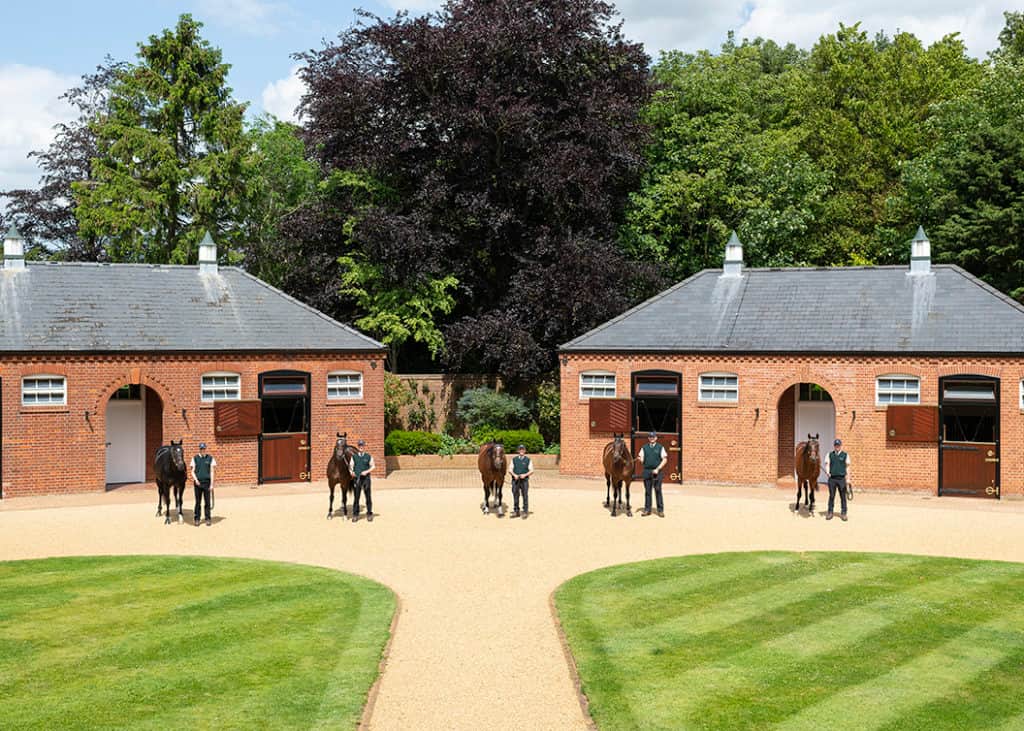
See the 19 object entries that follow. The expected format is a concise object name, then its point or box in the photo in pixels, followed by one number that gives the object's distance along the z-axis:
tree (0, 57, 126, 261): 47.94
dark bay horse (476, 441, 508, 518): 22.95
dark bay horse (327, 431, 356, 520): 22.50
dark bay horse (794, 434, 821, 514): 23.64
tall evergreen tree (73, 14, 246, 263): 41.44
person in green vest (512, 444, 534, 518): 22.75
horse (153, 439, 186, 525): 22.08
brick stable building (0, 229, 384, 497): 26.36
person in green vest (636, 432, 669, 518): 22.61
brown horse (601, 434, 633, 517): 23.20
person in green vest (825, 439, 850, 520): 22.61
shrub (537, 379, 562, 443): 33.88
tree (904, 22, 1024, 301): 35.56
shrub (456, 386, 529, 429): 34.50
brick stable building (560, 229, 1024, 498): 26.23
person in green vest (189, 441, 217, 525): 21.73
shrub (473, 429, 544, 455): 33.03
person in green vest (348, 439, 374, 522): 22.25
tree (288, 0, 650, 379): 34.69
